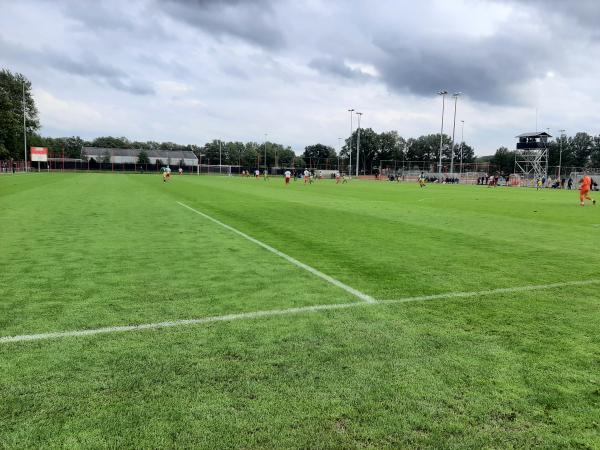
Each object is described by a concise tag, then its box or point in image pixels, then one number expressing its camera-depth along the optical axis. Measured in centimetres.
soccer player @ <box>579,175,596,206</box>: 2469
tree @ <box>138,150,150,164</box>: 13012
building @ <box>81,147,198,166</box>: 14325
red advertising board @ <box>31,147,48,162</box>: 9175
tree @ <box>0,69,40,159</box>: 8950
